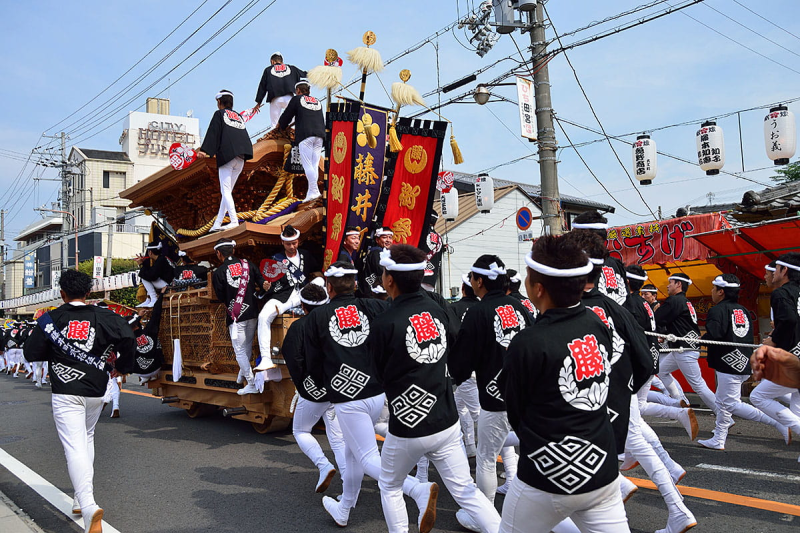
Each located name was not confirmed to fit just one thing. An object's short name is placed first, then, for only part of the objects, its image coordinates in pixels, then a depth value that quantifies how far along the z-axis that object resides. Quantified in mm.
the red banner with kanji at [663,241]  10055
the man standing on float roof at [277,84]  9242
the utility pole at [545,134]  10742
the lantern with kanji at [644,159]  12562
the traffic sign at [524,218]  12945
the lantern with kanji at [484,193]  16578
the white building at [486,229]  24875
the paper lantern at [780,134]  10797
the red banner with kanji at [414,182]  7770
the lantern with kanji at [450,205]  18328
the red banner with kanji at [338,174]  7297
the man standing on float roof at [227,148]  8008
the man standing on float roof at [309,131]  8109
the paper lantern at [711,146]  11617
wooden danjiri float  7223
